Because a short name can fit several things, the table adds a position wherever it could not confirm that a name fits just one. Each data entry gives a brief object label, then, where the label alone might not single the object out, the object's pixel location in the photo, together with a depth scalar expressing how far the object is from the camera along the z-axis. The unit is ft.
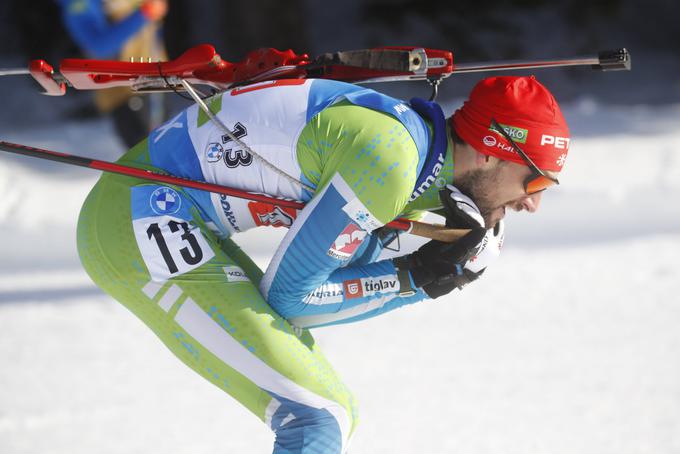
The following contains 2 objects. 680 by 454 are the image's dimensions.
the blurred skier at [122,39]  51.48
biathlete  40.49
